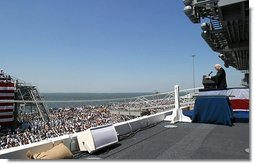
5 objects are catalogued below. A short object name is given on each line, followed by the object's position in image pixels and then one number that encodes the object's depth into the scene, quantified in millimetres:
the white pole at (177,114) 4885
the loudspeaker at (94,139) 2633
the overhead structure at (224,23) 10059
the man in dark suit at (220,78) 5136
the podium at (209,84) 5357
